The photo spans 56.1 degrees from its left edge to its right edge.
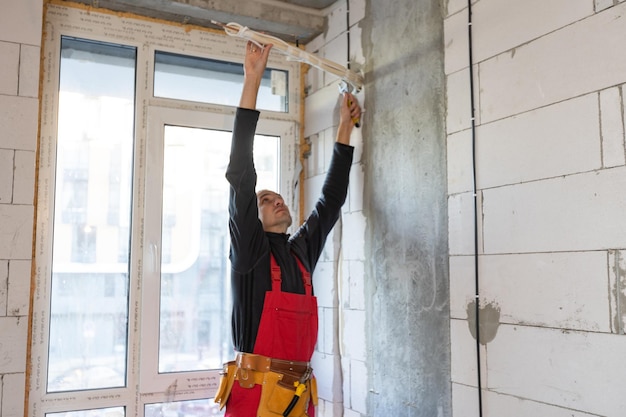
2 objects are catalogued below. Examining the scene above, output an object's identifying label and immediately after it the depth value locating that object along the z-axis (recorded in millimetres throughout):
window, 2848
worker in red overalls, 2312
